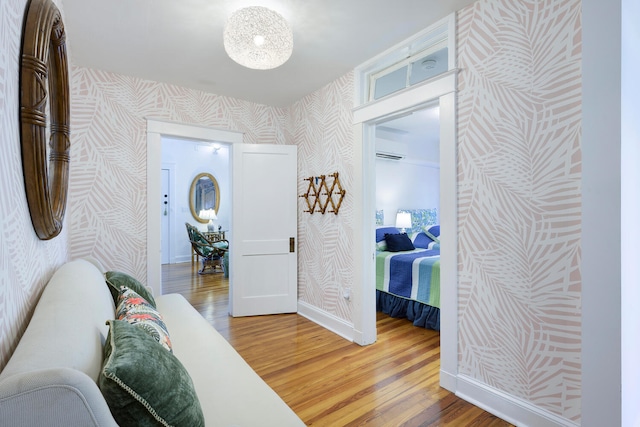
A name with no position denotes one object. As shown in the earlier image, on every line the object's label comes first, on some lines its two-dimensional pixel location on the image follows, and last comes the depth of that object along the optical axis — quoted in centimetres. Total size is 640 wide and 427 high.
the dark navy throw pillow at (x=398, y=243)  426
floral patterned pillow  128
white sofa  59
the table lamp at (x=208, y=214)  790
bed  333
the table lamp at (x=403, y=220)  567
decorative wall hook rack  323
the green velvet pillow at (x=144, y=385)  78
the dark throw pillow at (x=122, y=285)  190
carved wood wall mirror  100
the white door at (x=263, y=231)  368
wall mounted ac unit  522
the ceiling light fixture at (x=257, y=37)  194
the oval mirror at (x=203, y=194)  791
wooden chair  636
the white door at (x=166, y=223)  751
